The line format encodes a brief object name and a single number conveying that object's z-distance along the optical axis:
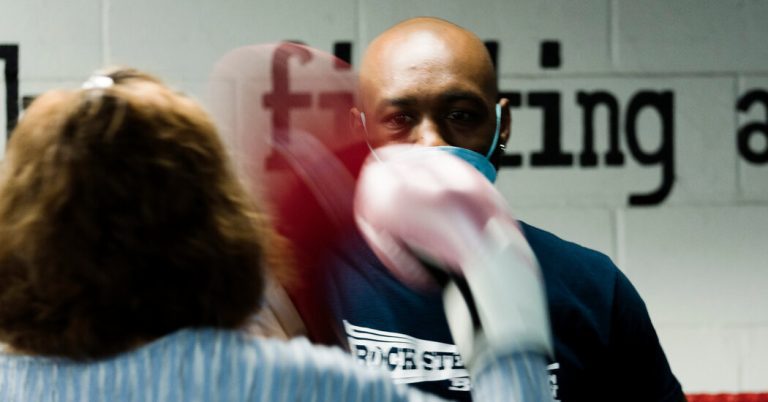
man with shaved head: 2.62
